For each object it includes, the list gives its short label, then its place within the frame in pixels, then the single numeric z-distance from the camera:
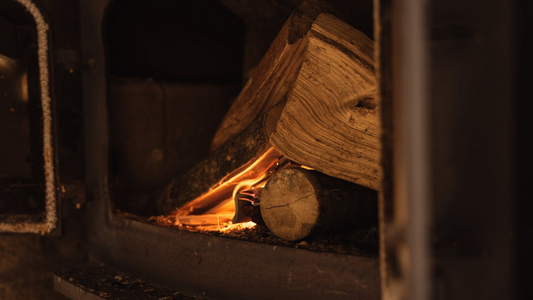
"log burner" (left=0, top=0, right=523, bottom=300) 0.84
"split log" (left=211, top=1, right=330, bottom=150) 1.42
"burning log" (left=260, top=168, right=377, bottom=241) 1.30
